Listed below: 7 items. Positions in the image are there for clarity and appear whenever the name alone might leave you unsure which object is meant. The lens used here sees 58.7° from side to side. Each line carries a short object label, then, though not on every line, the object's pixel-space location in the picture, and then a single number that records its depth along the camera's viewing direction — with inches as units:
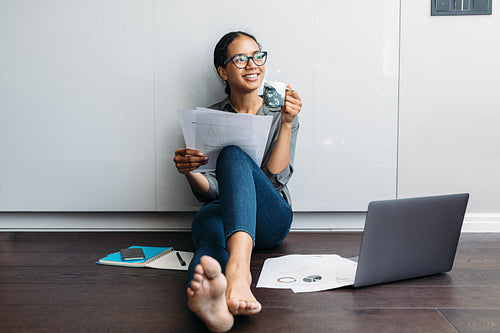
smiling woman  43.6
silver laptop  54.1
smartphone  73.0
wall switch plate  93.3
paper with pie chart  59.2
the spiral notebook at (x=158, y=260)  70.9
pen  71.0
